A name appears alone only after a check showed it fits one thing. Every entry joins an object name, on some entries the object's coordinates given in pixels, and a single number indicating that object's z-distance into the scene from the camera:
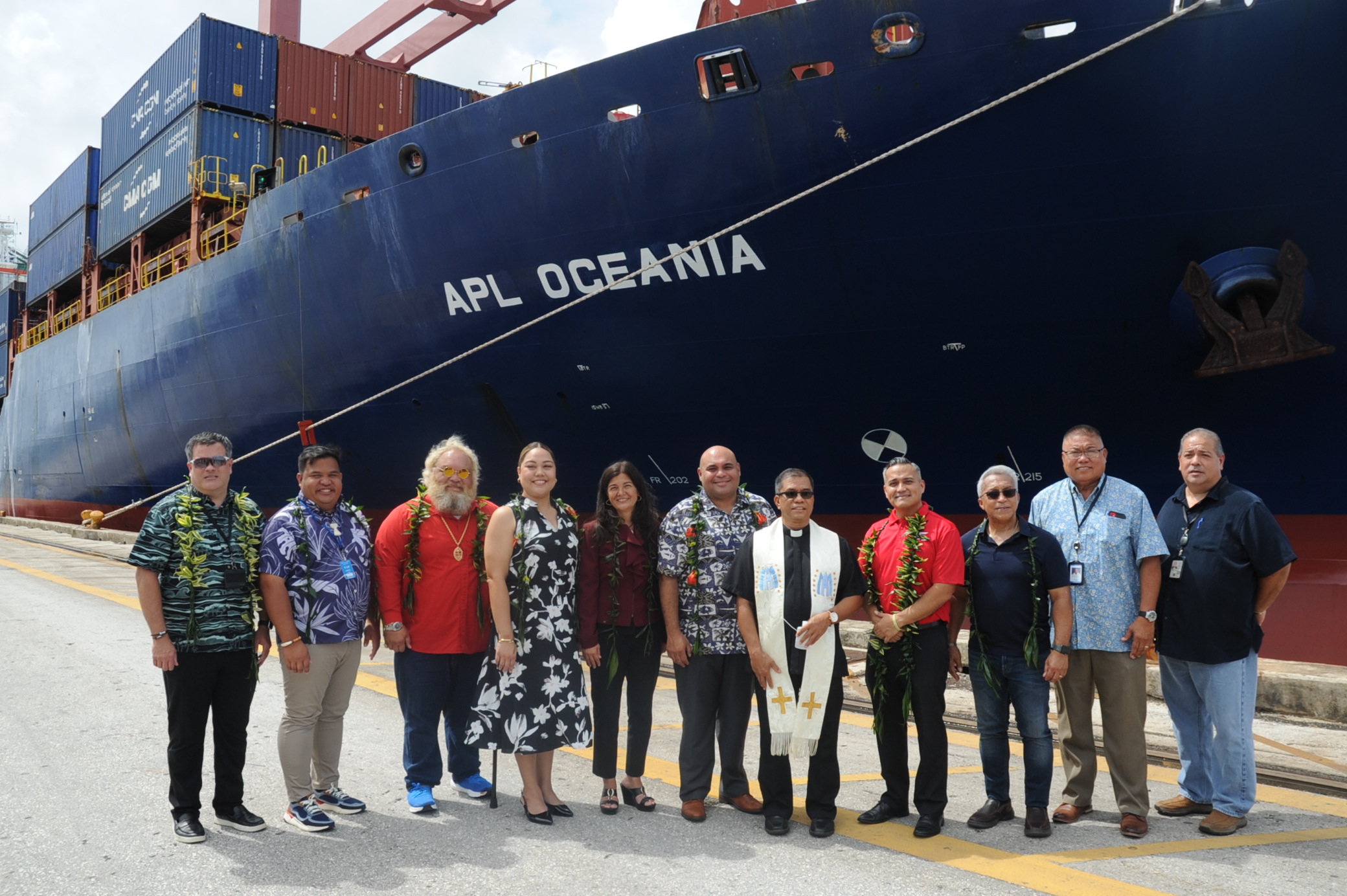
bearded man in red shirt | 3.97
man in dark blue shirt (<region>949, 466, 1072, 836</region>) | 3.82
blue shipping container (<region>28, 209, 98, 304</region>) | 23.05
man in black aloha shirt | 3.54
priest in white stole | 3.74
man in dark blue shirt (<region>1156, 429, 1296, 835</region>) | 3.84
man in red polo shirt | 3.74
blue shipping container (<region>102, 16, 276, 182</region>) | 16.91
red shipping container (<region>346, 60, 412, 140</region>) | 18.48
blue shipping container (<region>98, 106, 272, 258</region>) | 17.08
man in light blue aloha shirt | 3.87
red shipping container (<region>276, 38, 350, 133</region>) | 17.94
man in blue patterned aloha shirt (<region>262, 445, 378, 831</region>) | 3.70
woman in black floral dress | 3.85
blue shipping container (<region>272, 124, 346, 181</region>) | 17.89
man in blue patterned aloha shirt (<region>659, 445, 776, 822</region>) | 4.00
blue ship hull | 7.20
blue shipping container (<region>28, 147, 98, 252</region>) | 22.89
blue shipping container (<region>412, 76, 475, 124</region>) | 19.20
